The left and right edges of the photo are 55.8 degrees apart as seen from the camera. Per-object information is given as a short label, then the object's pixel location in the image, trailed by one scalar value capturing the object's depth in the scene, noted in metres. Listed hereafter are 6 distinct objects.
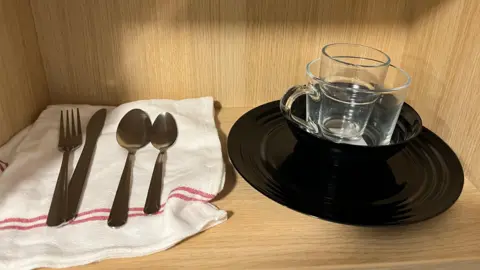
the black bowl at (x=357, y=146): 0.47
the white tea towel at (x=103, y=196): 0.41
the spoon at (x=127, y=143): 0.45
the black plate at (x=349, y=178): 0.46
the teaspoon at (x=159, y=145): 0.47
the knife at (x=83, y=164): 0.46
